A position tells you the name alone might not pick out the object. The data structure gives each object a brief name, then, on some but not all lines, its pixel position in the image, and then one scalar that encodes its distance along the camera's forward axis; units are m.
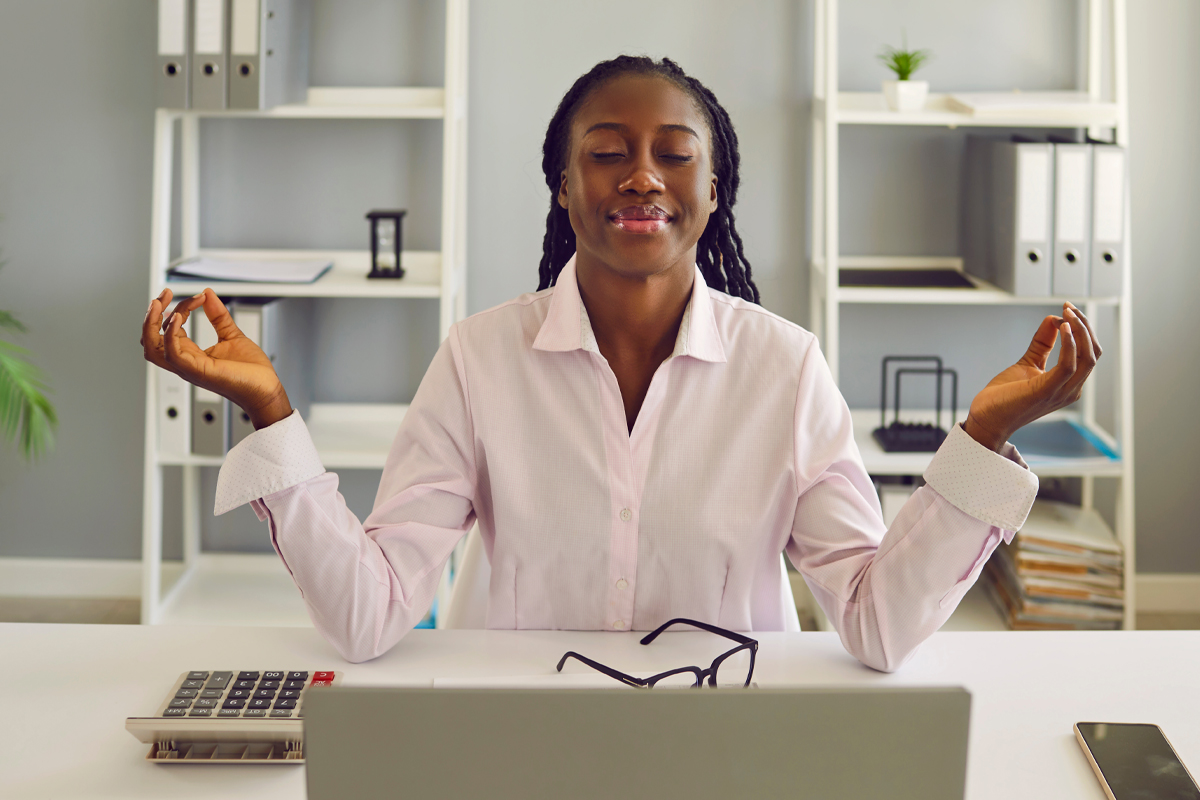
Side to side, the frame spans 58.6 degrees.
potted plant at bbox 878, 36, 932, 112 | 2.36
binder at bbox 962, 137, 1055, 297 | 2.25
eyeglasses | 0.98
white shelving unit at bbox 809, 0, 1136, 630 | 2.31
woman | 1.17
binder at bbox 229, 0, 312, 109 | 2.23
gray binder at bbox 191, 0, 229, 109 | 2.23
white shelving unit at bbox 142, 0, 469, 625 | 2.37
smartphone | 0.84
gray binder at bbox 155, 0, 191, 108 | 2.24
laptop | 0.58
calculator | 0.88
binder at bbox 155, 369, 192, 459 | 2.42
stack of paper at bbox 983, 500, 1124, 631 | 2.43
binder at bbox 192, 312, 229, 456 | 2.41
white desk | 0.87
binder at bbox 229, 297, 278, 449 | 2.36
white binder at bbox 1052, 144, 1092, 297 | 2.25
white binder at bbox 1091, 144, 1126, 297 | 2.26
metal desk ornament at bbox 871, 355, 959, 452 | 2.46
